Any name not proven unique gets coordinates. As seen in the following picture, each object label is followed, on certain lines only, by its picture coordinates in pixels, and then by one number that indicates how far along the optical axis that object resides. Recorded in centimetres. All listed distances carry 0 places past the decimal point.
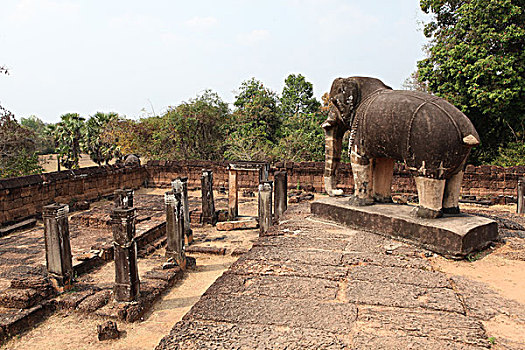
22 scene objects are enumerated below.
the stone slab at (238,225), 944
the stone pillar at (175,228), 649
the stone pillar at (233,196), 972
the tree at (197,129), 1980
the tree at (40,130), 3883
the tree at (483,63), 1315
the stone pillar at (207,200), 976
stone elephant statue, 420
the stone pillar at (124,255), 480
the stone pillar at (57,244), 540
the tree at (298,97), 2731
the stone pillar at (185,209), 755
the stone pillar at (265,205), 780
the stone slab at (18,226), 900
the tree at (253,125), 1794
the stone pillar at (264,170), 946
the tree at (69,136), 2622
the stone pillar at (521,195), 952
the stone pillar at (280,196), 855
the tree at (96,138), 2490
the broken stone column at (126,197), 683
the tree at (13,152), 1330
